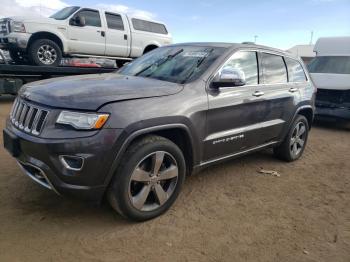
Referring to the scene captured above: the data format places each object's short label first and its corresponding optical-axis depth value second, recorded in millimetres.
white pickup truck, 8742
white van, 8711
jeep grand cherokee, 2928
